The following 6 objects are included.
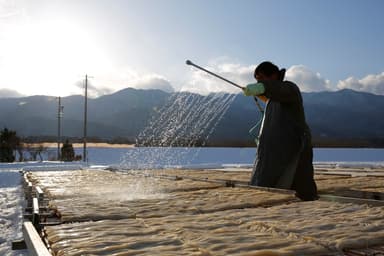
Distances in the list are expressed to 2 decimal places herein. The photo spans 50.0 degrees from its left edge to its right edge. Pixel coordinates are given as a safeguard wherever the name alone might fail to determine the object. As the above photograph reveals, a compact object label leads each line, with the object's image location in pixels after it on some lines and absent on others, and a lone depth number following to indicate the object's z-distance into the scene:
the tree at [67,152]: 30.14
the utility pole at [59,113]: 31.27
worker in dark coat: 5.01
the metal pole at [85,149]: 26.19
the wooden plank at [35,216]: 3.67
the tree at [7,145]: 27.92
